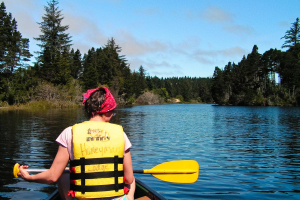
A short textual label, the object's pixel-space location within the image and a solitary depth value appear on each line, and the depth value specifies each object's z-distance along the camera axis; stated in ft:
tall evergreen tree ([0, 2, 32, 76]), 152.38
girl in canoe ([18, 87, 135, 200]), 8.97
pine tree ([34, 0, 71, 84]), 195.31
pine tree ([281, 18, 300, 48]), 254.47
